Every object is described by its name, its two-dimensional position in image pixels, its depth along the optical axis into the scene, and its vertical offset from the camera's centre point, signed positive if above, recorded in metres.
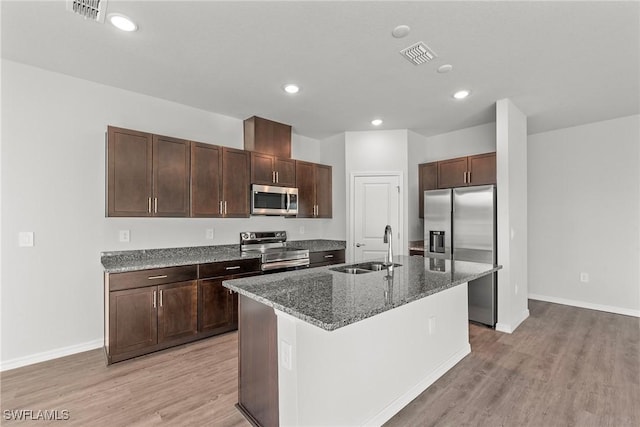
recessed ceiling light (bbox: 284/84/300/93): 3.18 +1.35
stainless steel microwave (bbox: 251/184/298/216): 3.96 +0.21
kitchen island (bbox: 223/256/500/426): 1.55 -0.78
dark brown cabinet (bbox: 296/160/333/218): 4.60 +0.41
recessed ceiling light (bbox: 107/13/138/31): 2.07 +1.36
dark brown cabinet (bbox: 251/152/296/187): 4.01 +0.63
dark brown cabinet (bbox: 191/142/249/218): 3.48 +0.42
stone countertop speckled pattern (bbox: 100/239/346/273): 2.87 -0.45
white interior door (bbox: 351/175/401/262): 4.81 +0.04
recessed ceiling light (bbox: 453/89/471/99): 3.34 +1.35
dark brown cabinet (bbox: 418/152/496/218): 3.98 +0.60
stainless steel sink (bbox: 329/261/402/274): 2.56 -0.45
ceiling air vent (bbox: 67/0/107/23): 1.95 +1.37
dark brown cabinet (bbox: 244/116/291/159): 4.14 +1.11
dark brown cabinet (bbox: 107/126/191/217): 2.94 +0.44
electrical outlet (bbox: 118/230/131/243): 3.25 -0.20
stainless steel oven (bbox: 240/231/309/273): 3.78 -0.47
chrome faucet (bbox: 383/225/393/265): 2.56 -0.20
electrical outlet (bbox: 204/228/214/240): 3.88 -0.22
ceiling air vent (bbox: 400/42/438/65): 2.44 +1.34
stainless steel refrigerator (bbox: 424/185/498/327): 3.68 -0.23
